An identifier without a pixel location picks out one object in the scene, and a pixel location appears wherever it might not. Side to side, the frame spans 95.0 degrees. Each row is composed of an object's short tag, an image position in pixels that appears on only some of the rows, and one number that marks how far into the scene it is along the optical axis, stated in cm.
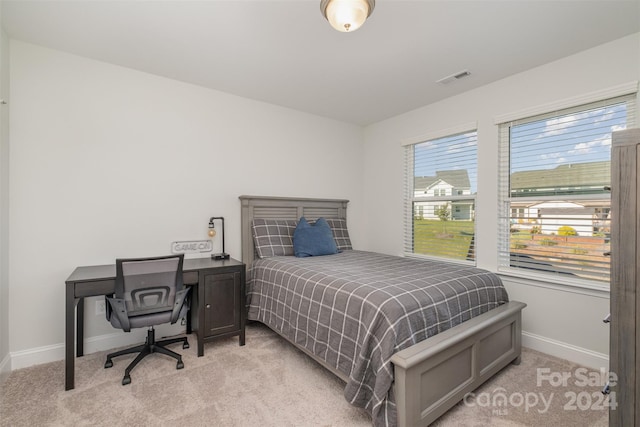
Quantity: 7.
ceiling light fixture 162
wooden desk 210
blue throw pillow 315
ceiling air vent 269
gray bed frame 151
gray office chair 205
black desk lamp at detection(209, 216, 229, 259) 291
